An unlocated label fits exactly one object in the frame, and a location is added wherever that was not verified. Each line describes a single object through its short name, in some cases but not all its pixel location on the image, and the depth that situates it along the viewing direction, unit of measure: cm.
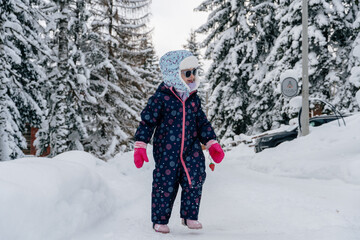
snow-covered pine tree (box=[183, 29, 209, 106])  4198
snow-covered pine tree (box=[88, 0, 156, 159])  1593
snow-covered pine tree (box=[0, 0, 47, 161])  1016
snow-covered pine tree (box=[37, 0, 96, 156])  1262
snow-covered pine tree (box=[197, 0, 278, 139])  1911
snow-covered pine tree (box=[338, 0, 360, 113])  1434
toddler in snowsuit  328
